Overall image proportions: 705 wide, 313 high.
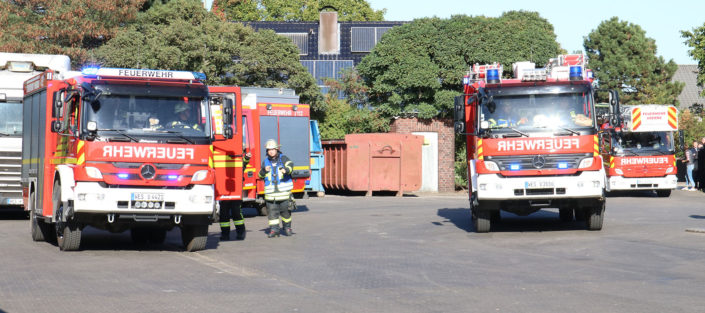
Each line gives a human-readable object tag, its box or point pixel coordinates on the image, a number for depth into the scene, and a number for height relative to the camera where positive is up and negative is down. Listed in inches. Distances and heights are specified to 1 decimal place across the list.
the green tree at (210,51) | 1664.6 +221.2
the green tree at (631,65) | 2447.1 +279.8
